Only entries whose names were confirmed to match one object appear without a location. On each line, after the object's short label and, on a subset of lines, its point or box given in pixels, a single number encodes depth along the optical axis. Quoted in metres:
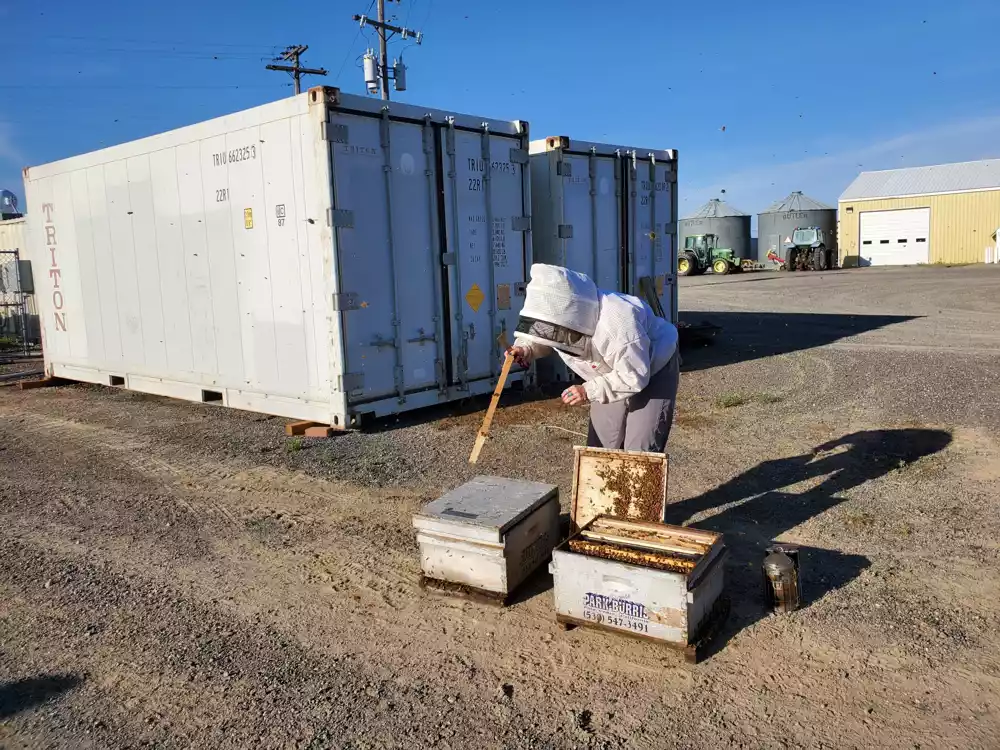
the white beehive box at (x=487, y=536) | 4.04
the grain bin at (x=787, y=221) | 45.94
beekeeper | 4.19
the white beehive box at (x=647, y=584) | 3.44
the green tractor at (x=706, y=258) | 39.53
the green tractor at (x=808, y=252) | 40.03
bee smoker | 3.86
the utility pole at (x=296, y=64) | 31.06
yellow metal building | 40.91
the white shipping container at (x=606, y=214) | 10.35
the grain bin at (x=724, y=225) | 48.16
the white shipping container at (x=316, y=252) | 7.71
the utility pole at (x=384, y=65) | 26.42
